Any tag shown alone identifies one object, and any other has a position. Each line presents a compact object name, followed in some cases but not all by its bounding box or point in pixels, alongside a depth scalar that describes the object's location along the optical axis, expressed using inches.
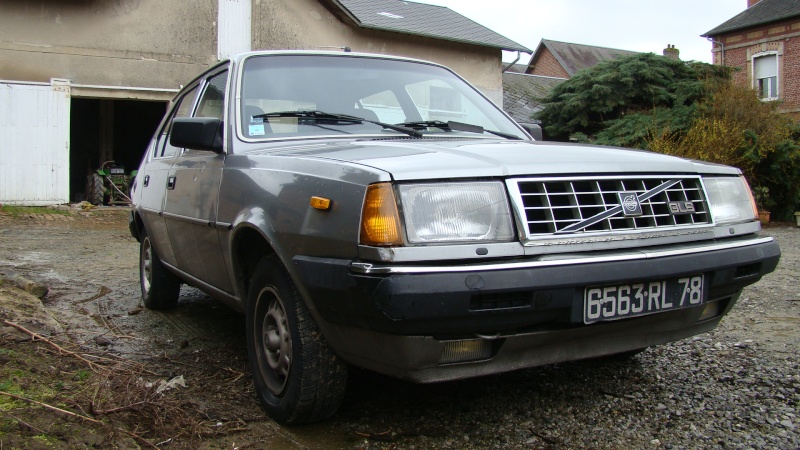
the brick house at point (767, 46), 1040.8
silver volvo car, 88.2
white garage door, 526.9
